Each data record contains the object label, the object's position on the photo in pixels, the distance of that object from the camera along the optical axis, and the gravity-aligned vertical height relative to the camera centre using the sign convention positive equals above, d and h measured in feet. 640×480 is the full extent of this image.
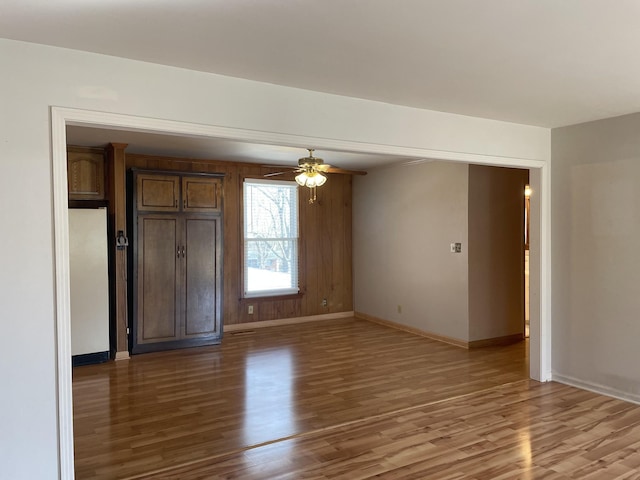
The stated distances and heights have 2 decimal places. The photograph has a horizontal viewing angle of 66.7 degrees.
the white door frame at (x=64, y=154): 8.14 +1.86
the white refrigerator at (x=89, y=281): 16.93 -1.59
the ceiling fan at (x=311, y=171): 17.39 +2.29
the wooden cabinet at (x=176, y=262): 18.51 -1.06
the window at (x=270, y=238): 23.43 -0.19
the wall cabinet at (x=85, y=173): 17.70 +2.32
